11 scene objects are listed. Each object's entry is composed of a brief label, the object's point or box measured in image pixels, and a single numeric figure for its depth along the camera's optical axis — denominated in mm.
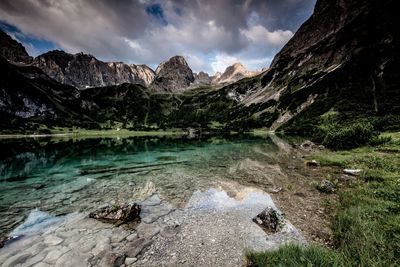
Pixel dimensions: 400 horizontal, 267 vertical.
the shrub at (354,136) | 36938
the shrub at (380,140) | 33797
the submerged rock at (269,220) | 12500
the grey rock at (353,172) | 21416
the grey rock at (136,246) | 10383
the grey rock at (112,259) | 9484
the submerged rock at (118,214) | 14179
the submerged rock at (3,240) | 11373
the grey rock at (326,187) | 17853
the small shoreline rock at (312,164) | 28492
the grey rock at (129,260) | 9545
